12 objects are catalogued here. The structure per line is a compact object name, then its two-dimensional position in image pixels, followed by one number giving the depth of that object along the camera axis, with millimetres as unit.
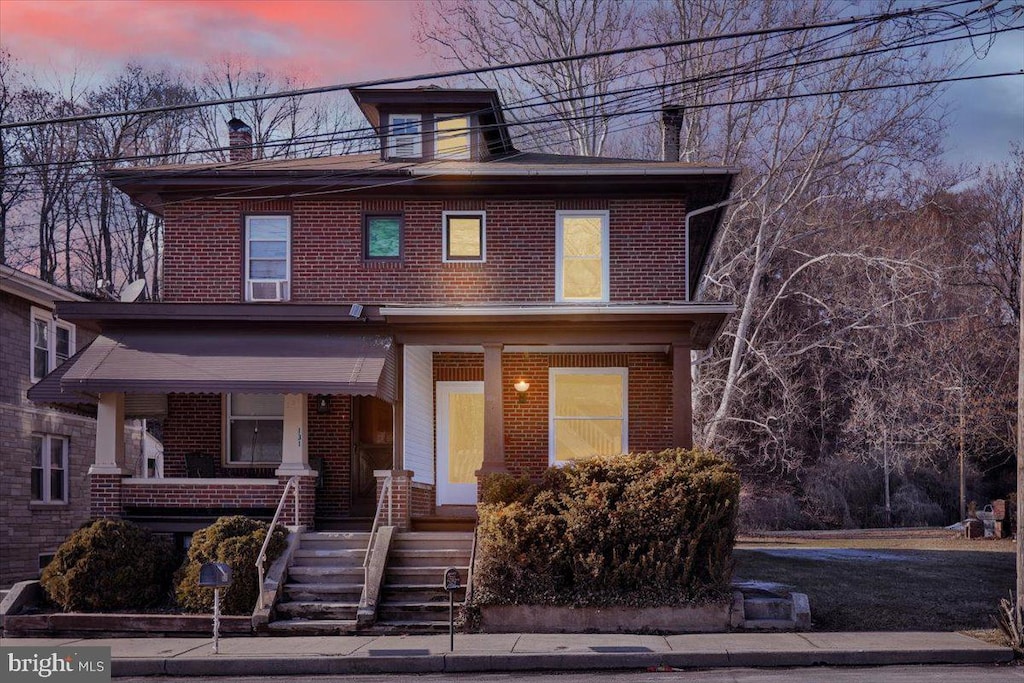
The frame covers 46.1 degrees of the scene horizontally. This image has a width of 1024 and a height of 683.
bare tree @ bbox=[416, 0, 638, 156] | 33156
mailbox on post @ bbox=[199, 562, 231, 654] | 13719
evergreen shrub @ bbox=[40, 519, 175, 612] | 16406
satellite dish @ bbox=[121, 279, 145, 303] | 20359
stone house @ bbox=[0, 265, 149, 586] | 24203
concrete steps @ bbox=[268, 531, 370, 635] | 15867
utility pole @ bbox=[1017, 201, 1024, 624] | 13938
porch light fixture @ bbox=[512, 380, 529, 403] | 20328
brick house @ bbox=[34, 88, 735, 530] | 20172
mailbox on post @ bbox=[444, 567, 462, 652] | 13391
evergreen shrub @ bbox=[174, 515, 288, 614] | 16281
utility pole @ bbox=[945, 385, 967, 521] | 32250
